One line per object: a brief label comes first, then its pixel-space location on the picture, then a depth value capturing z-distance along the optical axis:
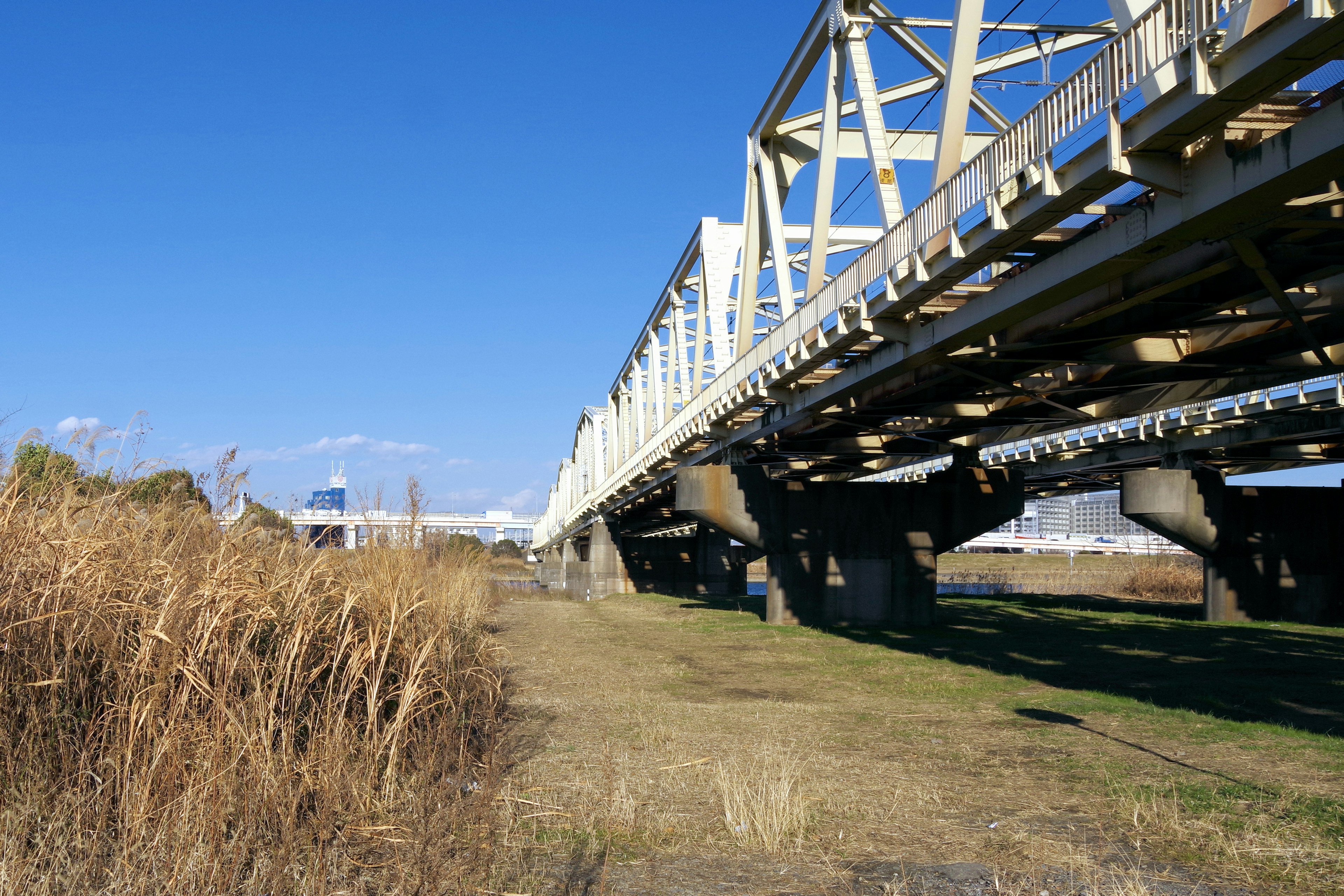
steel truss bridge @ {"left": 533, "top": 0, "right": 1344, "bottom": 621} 9.00
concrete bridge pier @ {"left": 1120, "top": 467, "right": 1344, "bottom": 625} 34.84
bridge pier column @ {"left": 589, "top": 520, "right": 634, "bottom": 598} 62.38
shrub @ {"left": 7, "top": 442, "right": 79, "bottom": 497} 7.75
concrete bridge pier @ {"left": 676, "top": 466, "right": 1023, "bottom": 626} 29.31
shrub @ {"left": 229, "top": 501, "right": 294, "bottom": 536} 9.88
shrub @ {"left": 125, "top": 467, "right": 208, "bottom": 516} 10.10
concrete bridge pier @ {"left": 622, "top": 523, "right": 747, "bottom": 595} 70.19
